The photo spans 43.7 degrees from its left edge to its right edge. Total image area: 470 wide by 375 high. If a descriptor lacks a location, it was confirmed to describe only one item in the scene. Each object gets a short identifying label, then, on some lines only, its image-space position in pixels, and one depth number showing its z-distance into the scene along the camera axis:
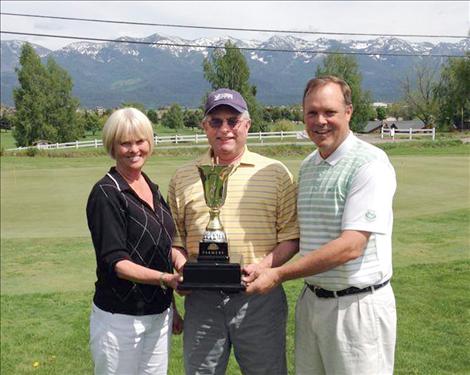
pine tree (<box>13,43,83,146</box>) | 57.94
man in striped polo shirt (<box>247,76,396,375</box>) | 2.77
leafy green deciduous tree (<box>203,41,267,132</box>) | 45.44
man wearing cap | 3.13
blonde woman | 2.97
